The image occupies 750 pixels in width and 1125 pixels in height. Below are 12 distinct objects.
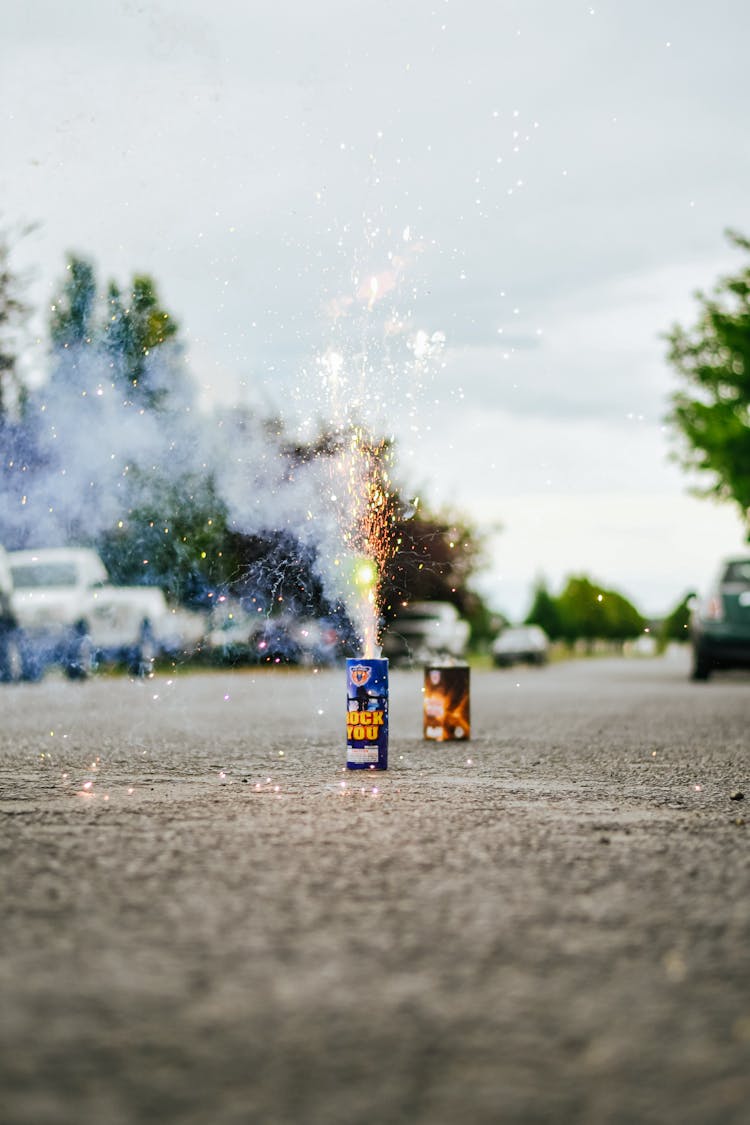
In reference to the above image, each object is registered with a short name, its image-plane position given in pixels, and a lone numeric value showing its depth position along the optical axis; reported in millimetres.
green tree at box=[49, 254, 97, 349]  15609
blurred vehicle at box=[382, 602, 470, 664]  35875
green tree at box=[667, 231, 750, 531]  30281
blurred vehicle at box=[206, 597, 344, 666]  12406
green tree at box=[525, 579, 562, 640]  103125
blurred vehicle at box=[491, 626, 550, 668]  41400
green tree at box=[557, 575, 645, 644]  124275
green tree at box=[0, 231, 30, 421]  16844
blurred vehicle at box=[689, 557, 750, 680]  19656
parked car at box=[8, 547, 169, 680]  21562
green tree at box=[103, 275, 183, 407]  14242
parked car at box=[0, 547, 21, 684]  18766
